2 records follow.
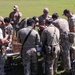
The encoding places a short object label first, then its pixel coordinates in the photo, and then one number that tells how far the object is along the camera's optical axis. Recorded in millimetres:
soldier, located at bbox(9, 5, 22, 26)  16031
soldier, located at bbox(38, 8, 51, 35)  13394
